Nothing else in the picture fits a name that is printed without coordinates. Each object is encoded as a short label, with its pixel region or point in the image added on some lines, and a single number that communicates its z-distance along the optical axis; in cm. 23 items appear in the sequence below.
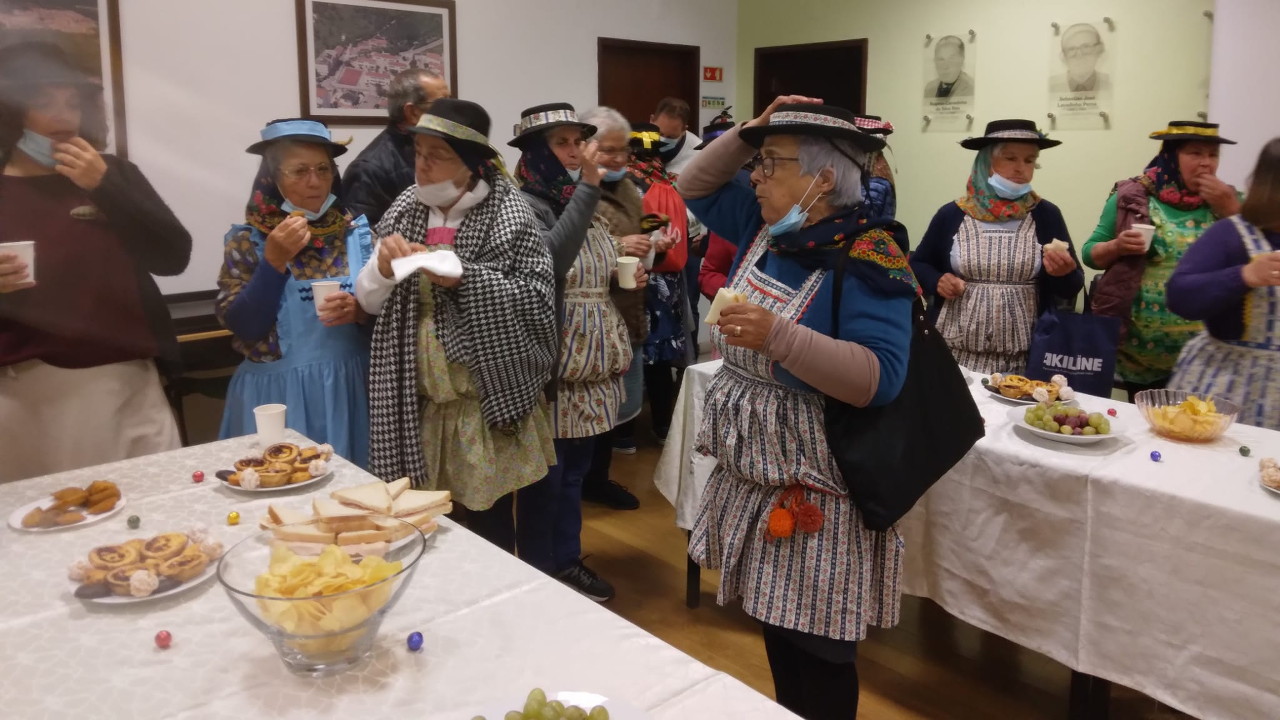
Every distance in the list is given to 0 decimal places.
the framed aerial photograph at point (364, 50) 417
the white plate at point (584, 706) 93
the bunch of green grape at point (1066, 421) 211
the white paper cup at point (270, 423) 180
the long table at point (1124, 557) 173
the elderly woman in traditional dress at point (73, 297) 205
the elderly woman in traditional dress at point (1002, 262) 308
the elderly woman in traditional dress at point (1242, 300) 226
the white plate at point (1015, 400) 238
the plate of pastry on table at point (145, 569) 122
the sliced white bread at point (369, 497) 137
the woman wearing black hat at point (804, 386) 153
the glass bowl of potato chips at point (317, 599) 100
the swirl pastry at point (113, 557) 126
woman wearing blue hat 210
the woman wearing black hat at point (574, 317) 245
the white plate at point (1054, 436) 207
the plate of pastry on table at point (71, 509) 147
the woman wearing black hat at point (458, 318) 207
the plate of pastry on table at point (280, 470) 162
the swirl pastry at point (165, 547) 129
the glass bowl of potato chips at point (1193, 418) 205
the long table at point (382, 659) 101
